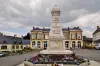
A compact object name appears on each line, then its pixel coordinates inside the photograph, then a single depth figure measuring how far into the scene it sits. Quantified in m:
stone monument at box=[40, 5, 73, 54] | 13.10
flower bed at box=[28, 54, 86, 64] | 8.41
